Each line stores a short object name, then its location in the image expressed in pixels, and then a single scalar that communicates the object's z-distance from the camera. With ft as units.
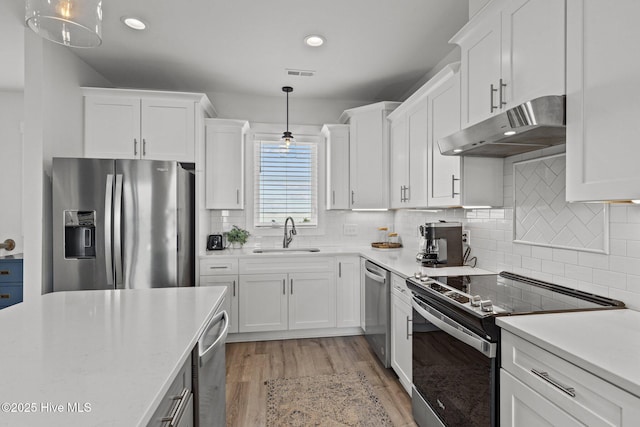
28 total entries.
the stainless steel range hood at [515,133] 4.33
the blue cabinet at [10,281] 10.18
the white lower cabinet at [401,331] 7.34
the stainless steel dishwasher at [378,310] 8.62
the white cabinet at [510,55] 4.52
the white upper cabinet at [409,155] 8.91
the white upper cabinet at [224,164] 11.70
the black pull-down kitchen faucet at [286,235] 12.39
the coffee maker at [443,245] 8.23
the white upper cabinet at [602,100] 3.53
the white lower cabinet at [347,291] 11.38
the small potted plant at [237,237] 12.12
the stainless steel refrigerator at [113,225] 8.50
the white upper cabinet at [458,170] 7.16
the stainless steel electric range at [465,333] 4.44
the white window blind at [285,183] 13.04
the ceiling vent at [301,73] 10.66
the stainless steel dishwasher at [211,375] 3.85
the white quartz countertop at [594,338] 2.87
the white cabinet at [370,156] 11.59
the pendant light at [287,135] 11.00
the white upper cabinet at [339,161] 12.26
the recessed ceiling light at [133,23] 7.89
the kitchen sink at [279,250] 11.62
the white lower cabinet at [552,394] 2.88
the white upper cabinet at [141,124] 10.16
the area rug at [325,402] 6.83
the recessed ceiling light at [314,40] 8.67
